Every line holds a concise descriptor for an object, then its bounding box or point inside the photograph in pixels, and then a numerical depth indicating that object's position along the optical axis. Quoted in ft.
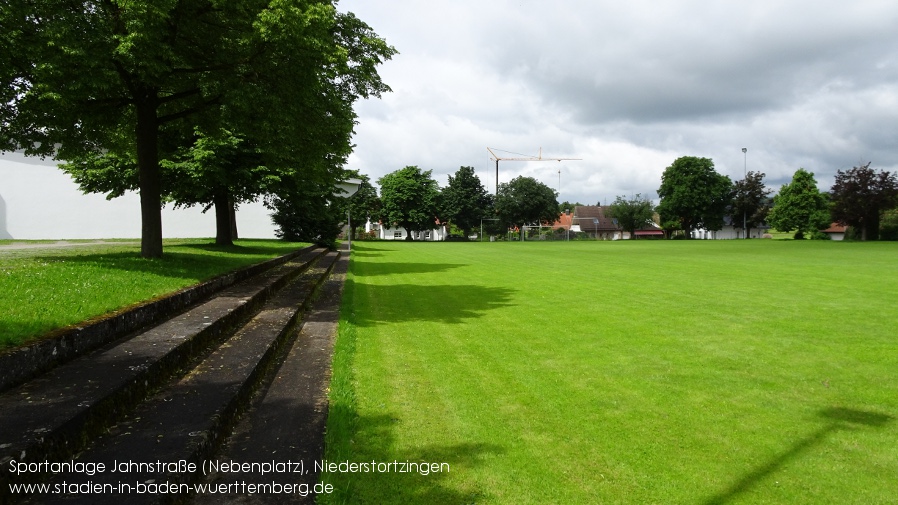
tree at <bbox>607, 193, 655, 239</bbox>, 319.06
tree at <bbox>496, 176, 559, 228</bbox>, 310.45
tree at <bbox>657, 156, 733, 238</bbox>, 288.10
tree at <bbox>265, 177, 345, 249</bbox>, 98.78
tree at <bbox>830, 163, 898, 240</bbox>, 192.75
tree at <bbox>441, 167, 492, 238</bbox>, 310.24
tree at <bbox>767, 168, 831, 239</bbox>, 255.09
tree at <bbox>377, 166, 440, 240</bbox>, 279.08
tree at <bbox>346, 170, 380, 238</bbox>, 285.43
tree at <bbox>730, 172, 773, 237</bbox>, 290.35
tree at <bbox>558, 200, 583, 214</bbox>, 520.55
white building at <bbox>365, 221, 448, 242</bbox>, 311.00
